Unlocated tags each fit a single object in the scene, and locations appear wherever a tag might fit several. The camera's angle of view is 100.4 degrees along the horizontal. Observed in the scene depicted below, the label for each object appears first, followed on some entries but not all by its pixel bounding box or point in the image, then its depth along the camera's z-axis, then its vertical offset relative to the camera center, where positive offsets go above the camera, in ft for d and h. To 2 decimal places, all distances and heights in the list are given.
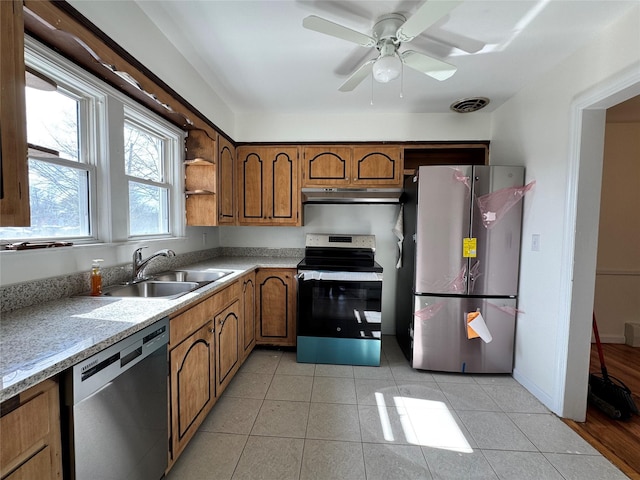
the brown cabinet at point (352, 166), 9.05 +2.19
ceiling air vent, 7.89 +3.93
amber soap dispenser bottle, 4.58 -0.98
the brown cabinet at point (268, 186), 9.15 +1.46
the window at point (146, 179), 6.20 +1.15
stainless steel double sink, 5.20 -1.28
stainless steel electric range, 7.86 -2.53
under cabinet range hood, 8.77 +1.19
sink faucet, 5.55 -0.83
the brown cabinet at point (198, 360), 4.26 -2.56
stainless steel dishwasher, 2.68 -2.20
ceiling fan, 3.78 +3.13
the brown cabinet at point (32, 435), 2.10 -1.82
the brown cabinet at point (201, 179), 7.74 +1.41
